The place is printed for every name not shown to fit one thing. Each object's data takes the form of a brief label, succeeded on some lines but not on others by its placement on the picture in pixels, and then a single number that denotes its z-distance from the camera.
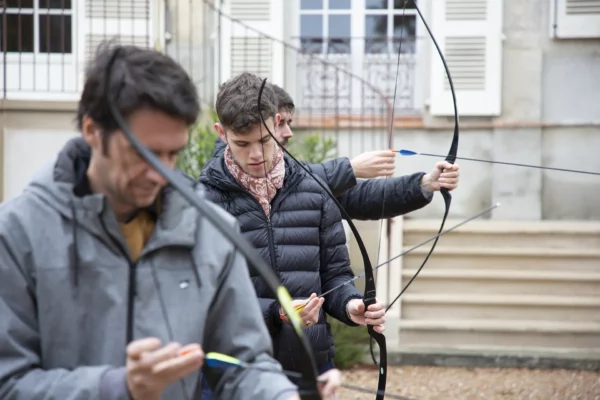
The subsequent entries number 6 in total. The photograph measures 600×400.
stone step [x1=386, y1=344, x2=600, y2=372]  7.67
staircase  7.96
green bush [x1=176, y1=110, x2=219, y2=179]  7.65
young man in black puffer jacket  3.16
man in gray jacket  1.81
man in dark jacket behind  3.71
